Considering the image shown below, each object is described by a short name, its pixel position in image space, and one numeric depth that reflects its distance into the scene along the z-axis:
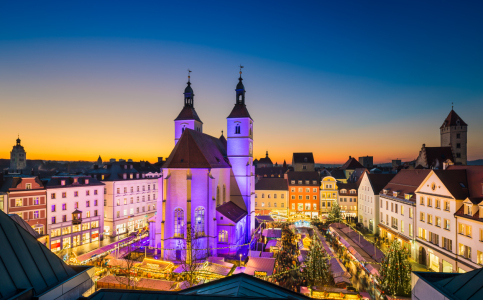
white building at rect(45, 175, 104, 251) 37.38
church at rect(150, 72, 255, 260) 31.12
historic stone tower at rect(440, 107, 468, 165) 70.00
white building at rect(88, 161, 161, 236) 45.59
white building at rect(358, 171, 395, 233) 45.41
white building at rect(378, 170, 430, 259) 33.97
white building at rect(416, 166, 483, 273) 23.55
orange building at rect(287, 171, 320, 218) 60.66
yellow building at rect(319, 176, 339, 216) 60.12
